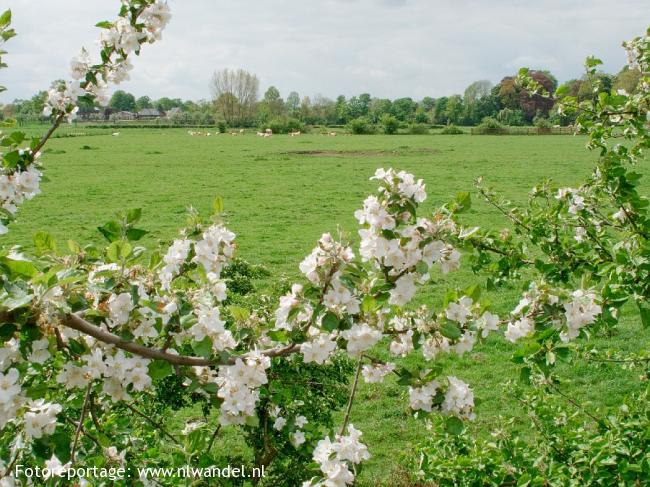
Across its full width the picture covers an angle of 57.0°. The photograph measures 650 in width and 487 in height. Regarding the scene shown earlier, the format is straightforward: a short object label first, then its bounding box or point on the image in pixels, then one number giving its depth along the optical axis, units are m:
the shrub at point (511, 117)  80.81
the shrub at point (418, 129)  65.47
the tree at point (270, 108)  87.84
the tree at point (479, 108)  92.00
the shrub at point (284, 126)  68.94
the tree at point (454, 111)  92.38
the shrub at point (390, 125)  66.12
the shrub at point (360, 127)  66.62
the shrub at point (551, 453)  2.74
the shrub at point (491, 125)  62.72
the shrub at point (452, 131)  63.16
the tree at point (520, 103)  84.94
